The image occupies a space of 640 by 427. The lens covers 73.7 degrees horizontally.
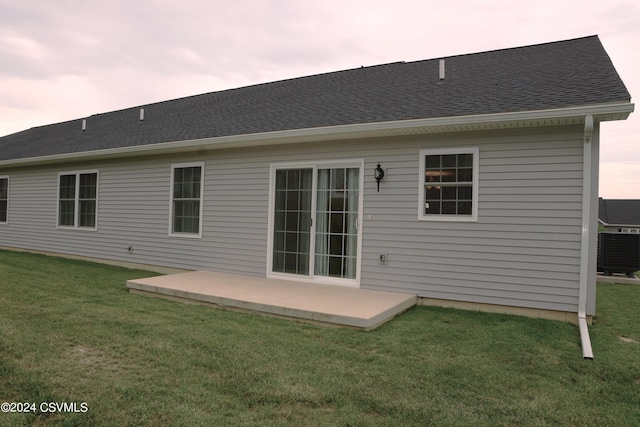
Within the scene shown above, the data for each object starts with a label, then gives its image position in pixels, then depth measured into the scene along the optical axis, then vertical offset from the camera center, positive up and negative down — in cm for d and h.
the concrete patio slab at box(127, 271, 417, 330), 480 -115
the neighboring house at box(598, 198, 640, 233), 3850 +73
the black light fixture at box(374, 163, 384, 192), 619 +58
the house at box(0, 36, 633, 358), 516 +49
